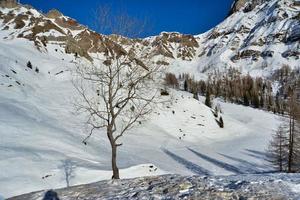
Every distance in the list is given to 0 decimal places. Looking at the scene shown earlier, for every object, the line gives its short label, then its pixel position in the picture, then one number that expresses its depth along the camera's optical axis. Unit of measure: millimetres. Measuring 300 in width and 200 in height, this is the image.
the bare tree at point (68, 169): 22606
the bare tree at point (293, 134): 39391
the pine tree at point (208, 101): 106188
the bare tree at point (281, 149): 41219
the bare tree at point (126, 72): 21109
